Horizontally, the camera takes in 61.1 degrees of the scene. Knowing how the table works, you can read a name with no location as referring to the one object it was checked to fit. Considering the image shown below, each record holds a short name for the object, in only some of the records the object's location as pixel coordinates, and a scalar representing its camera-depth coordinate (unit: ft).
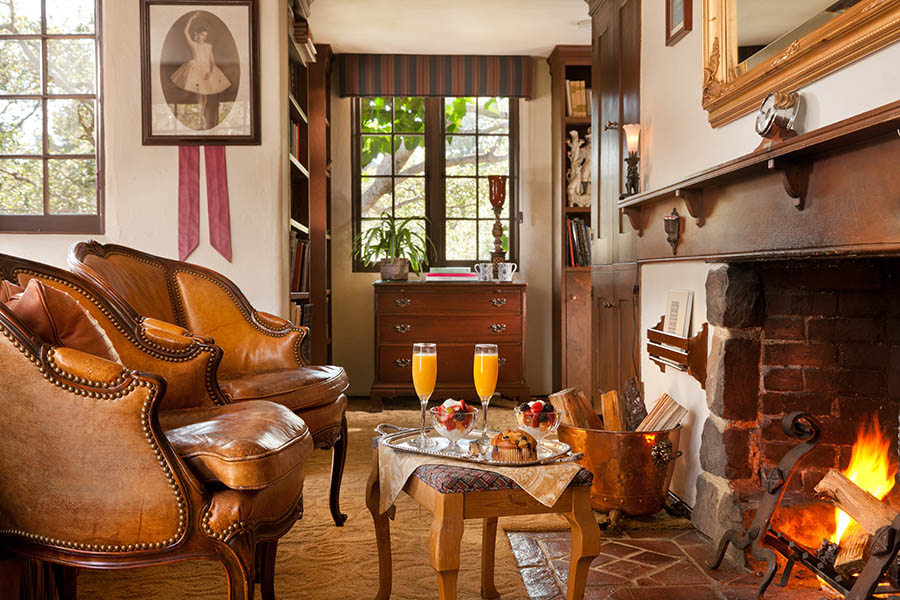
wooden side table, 5.47
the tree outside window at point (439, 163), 19.54
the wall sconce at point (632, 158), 10.63
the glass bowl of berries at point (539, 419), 6.39
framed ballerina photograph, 12.55
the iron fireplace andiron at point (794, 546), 5.78
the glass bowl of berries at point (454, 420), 6.21
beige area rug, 7.25
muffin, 5.87
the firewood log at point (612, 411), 10.45
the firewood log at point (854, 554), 6.60
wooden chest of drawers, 17.29
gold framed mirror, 5.59
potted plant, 17.90
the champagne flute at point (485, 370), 6.72
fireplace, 7.82
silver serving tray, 5.85
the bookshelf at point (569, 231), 17.39
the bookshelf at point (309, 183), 14.65
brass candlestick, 18.40
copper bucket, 8.93
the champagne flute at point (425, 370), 6.66
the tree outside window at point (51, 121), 12.89
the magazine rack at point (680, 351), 8.95
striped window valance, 18.69
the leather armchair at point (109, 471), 5.36
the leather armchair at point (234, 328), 9.16
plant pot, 17.85
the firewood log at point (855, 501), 6.33
